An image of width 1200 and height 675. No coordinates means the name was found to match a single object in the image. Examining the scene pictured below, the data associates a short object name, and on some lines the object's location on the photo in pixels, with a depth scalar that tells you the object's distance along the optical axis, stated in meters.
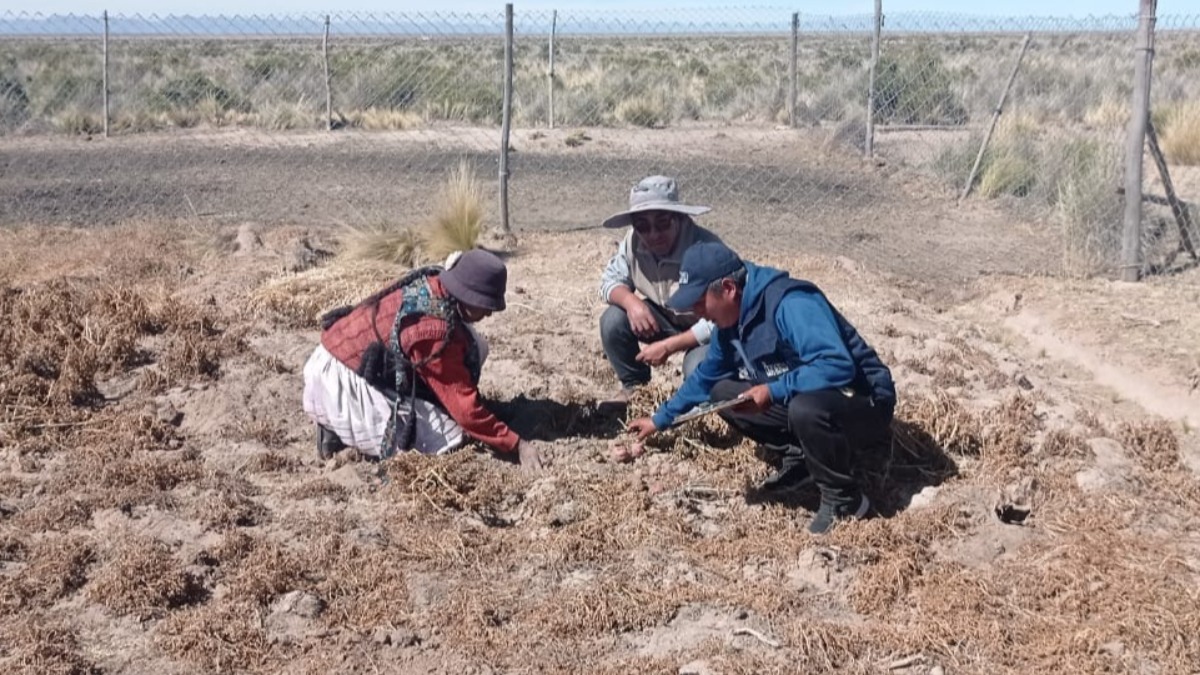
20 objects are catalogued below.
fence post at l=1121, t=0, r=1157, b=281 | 8.05
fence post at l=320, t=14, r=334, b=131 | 16.36
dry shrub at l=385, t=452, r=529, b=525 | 4.79
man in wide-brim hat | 5.32
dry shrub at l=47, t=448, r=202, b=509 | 4.82
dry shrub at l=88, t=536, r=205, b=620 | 4.05
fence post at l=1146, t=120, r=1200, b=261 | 8.19
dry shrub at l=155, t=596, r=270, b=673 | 3.78
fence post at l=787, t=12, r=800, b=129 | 16.36
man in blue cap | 4.34
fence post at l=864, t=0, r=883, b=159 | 11.84
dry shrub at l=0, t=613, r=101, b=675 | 3.70
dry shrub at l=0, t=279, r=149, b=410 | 5.82
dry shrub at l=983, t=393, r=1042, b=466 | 5.17
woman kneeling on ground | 4.86
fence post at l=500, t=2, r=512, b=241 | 9.32
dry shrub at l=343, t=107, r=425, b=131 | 17.38
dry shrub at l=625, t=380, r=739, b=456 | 5.32
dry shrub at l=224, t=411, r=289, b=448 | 5.48
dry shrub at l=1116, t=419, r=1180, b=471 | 5.24
